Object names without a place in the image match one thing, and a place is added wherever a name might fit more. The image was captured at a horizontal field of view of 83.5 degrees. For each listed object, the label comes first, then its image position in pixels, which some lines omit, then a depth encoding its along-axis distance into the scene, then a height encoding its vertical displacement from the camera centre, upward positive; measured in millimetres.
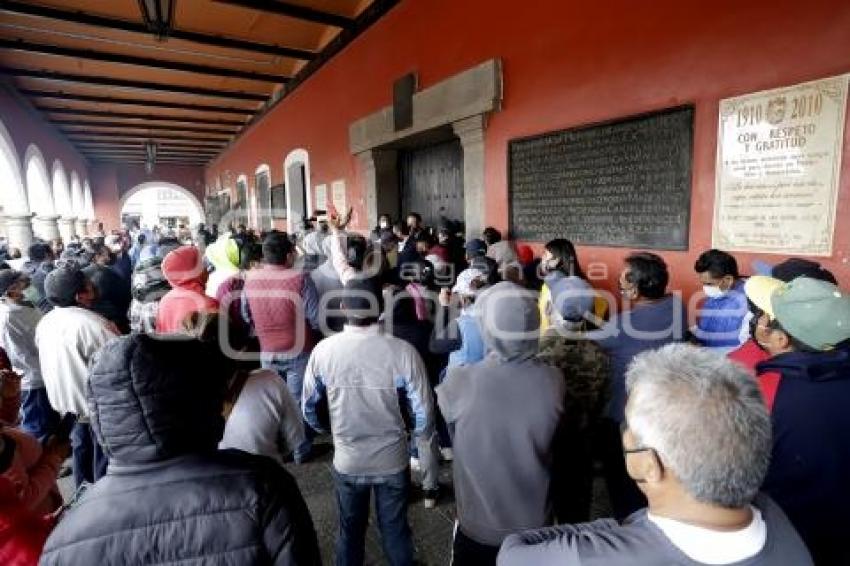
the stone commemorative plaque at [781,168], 2398 +276
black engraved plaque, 3162 +300
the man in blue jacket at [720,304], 2311 -412
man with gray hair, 720 -396
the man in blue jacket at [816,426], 1238 -535
